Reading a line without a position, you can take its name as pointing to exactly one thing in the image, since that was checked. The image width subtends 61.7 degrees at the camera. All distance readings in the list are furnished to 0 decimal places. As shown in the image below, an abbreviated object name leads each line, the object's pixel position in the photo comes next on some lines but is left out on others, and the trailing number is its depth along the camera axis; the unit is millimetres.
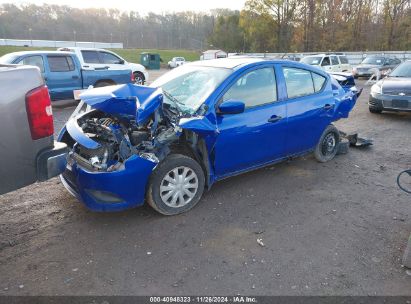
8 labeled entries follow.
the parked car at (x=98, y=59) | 11961
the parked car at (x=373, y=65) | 20950
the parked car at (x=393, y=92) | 8359
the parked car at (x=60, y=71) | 9578
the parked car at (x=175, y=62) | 42562
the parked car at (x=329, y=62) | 18356
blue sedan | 3424
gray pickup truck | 2508
